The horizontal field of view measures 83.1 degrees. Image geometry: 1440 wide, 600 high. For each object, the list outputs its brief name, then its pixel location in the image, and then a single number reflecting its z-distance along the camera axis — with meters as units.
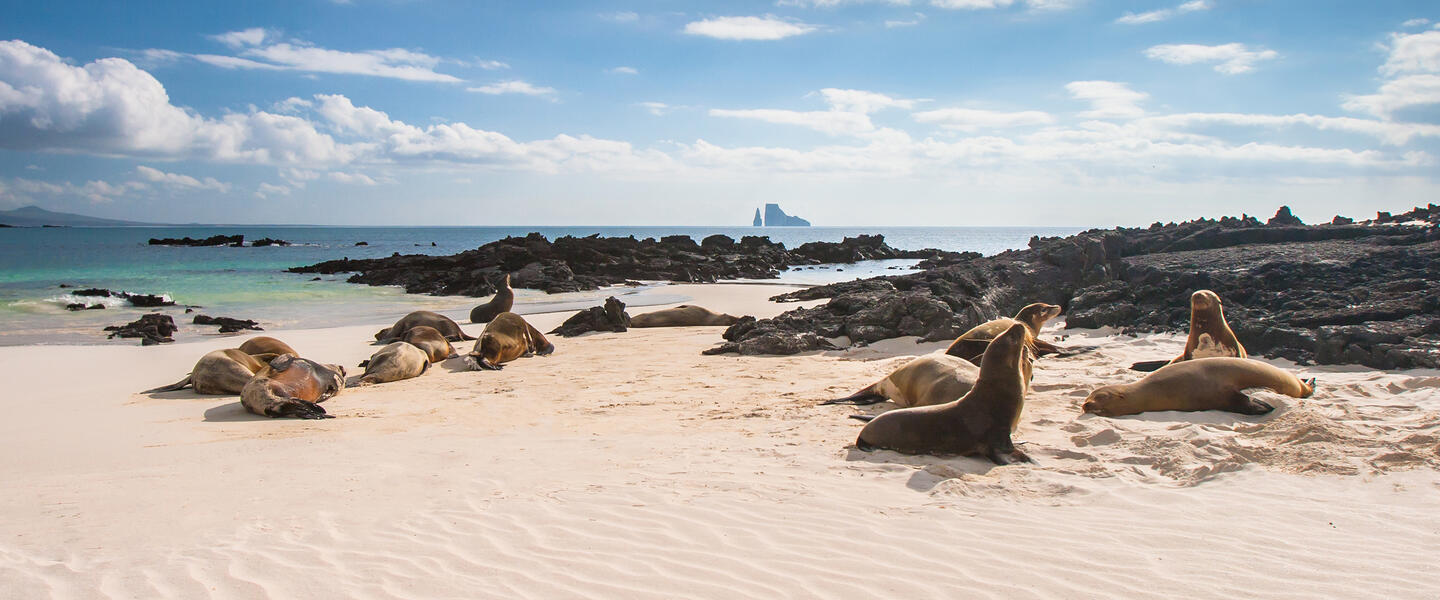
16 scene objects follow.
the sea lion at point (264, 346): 9.95
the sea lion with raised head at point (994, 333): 8.83
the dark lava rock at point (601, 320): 14.68
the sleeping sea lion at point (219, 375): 8.37
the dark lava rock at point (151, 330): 14.09
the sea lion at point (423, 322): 13.08
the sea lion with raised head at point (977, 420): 5.52
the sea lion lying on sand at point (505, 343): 10.86
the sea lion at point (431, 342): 11.13
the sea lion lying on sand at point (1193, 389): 6.53
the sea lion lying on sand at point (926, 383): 6.75
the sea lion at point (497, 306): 16.09
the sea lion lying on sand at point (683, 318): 15.73
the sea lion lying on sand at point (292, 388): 7.18
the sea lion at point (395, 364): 9.49
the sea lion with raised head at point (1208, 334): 8.15
